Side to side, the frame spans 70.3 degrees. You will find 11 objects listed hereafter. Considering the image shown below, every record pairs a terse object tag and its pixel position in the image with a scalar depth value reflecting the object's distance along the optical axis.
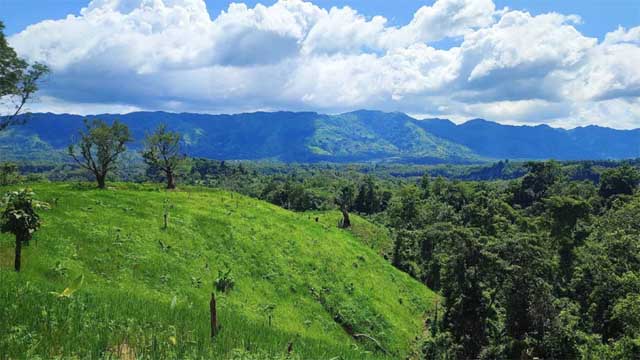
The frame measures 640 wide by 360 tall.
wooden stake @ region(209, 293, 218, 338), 12.14
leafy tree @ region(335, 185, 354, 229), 163.38
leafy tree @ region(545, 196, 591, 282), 77.19
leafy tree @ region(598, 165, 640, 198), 125.62
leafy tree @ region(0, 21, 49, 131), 48.97
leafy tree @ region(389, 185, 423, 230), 113.68
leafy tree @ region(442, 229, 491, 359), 43.78
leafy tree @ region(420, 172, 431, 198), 154.50
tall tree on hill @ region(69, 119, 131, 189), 55.28
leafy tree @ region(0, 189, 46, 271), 23.75
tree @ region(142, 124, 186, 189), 65.88
